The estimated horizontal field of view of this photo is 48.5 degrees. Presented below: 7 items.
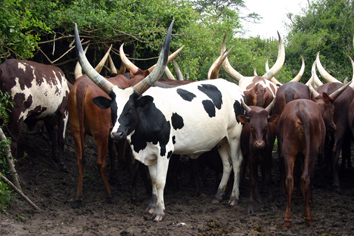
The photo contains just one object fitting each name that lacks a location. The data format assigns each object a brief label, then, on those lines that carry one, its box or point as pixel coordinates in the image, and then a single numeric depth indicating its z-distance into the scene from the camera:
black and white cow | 5.80
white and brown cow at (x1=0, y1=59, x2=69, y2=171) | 6.94
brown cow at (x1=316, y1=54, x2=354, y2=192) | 7.56
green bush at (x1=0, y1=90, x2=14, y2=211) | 5.49
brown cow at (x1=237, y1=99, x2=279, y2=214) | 6.22
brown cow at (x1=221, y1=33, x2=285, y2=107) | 8.17
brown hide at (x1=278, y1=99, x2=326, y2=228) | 5.54
